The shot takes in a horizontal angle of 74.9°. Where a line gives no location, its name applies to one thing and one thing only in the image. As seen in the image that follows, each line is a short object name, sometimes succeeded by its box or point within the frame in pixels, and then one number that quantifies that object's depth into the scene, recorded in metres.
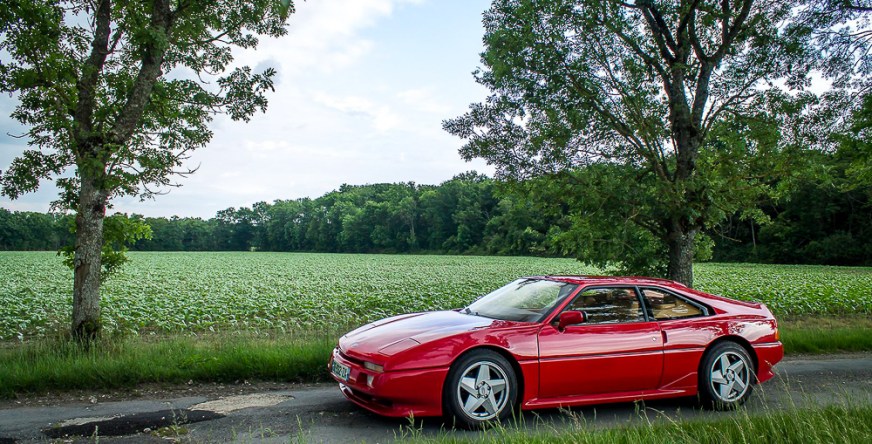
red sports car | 5.06
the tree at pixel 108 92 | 7.75
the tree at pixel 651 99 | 11.24
